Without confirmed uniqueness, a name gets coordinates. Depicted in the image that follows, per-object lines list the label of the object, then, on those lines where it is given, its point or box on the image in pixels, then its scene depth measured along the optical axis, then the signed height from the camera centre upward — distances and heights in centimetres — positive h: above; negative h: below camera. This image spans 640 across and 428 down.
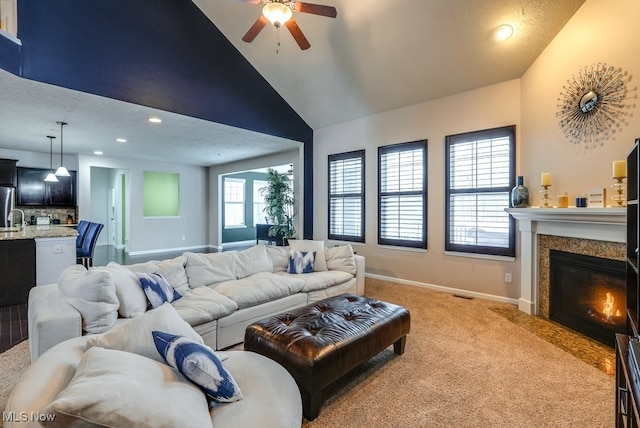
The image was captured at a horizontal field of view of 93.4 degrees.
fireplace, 283 -84
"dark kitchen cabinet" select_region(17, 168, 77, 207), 679 +59
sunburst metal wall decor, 287 +111
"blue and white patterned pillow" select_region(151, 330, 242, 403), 124 -64
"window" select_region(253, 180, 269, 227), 1089 +33
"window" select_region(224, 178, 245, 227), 1004 +41
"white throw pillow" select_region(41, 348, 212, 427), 83 -56
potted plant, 649 +21
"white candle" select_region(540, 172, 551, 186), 344 +39
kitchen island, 387 -60
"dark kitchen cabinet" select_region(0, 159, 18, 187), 611 +88
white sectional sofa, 209 -72
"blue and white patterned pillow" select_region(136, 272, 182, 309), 254 -64
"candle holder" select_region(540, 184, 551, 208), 350 +20
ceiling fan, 261 +182
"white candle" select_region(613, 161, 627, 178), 267 +39
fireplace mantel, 278 -16
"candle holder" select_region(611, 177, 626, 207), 274 +20
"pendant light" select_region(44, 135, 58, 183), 566 +115
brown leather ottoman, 184 -86
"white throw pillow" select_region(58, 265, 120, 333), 211 -59
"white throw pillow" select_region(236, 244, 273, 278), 362 -60
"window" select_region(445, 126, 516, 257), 407 +32
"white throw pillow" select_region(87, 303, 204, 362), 133 -55
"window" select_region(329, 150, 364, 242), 568 +34
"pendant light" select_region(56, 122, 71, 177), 529 +75
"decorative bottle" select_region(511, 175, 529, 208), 371 +21
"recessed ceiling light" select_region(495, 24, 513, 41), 343 +209
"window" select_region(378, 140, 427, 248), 488 +32
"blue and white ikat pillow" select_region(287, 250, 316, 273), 401 -65
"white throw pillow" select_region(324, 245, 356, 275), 415 -63
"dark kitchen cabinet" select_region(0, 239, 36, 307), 386 -72
